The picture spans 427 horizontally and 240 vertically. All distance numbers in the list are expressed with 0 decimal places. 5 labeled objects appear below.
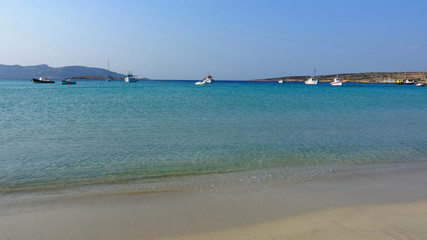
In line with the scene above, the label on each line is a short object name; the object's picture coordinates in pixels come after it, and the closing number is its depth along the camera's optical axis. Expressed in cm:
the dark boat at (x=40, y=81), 10531
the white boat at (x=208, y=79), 11836
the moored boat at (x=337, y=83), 11194
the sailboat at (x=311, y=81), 13150
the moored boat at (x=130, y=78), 14738
